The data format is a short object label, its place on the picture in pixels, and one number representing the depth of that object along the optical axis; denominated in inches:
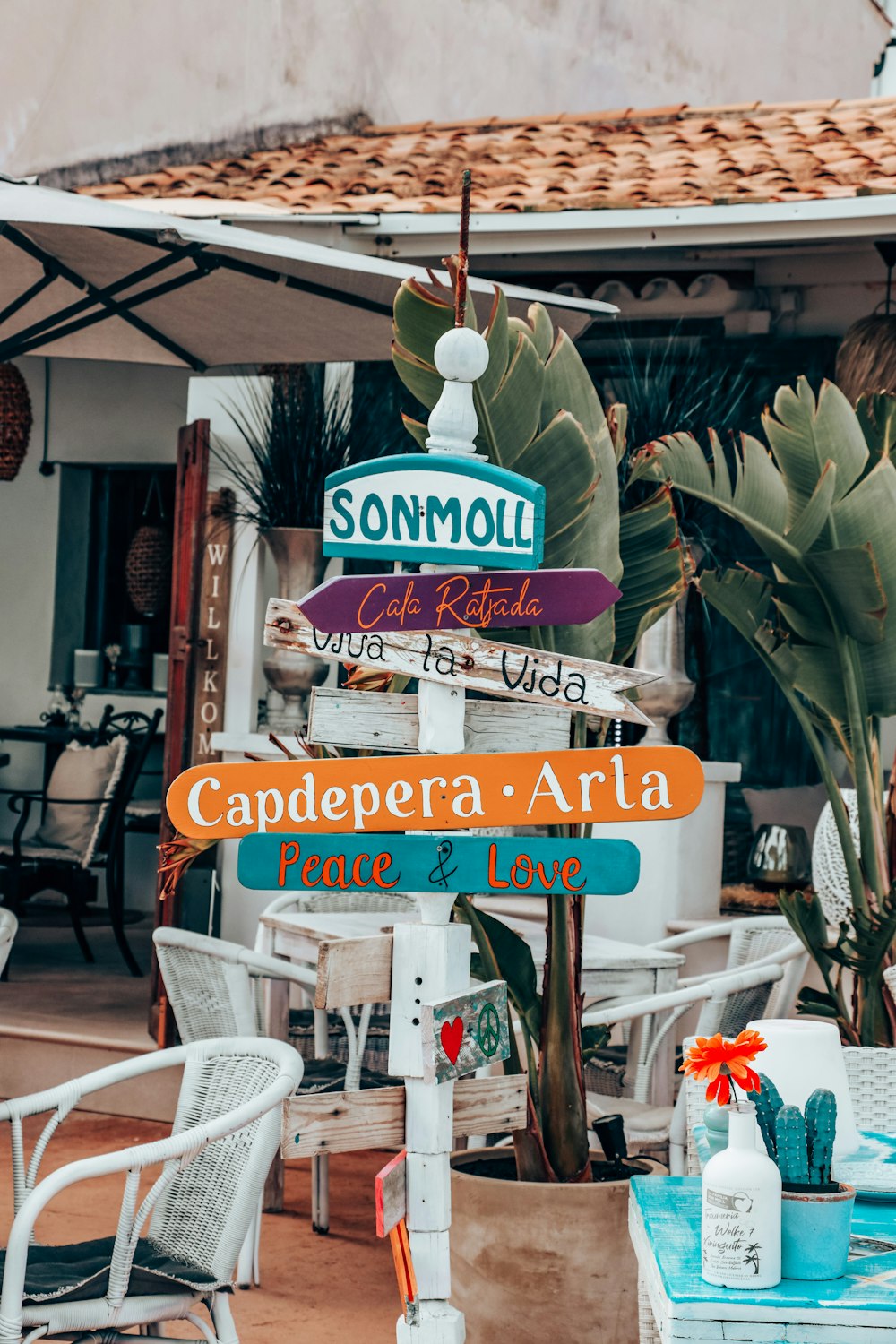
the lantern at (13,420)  312.2
